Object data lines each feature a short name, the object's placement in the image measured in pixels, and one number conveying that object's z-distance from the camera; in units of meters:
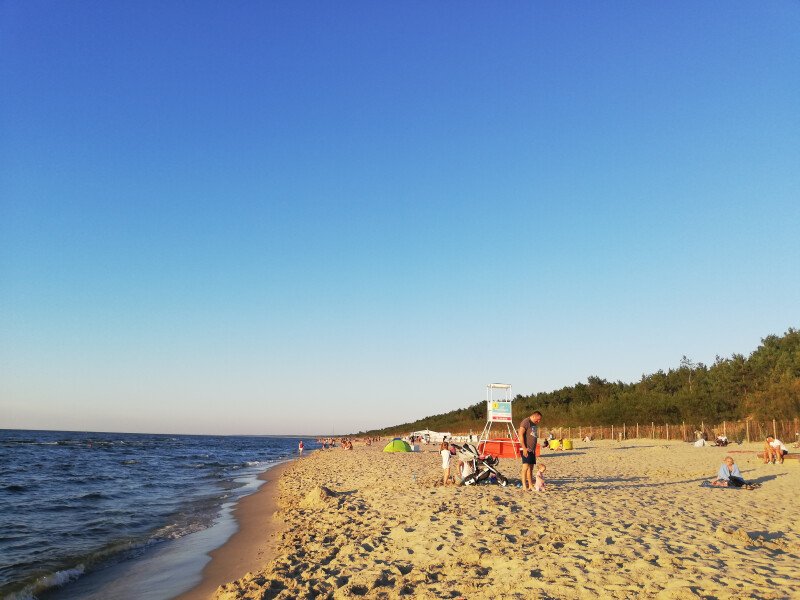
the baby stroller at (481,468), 13.44
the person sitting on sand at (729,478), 13.82
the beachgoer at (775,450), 19.09
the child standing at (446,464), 14.12
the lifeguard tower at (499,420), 19.84
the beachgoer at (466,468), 13.50
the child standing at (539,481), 12.34
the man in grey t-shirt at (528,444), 12.05
